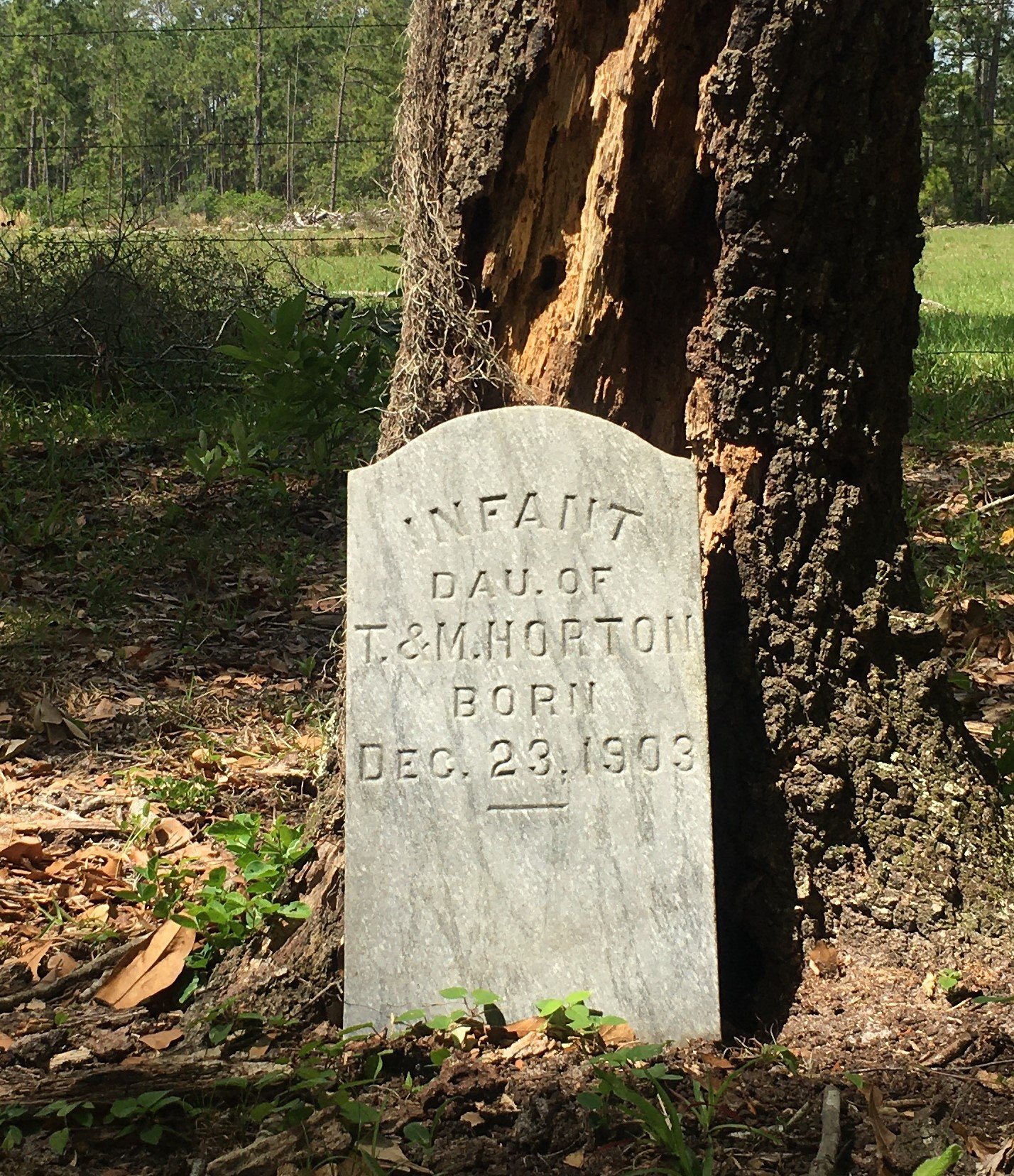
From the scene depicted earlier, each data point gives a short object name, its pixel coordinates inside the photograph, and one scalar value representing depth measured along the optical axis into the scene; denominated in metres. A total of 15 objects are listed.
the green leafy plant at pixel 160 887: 2.98
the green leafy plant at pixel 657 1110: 2.03
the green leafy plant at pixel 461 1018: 2.53
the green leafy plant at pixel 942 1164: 1.95
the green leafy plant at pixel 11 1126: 2.15
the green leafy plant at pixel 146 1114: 2.22
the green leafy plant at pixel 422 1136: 2.16
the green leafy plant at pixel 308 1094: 2.19
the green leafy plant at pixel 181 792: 3.70
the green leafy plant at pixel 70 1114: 2.24
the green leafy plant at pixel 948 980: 2.59
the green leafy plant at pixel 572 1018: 2.53
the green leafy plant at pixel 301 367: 4.94
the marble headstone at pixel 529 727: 2.60
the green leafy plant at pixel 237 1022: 2.60
